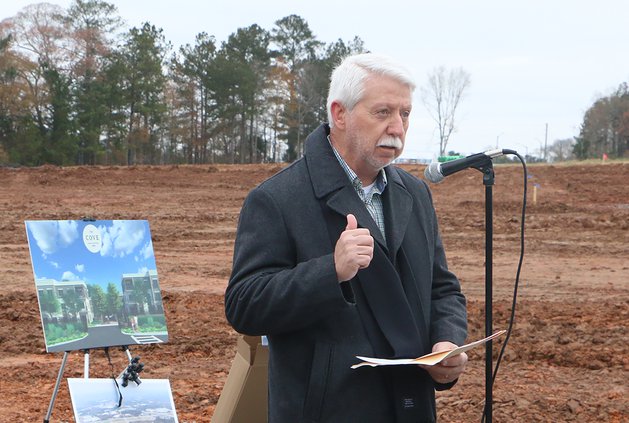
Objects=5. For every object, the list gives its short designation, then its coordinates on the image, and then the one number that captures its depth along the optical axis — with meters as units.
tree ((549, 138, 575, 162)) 72.19
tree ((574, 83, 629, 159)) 67.45
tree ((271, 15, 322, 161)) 60.41
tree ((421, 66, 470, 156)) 74.62
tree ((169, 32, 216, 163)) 55.66
